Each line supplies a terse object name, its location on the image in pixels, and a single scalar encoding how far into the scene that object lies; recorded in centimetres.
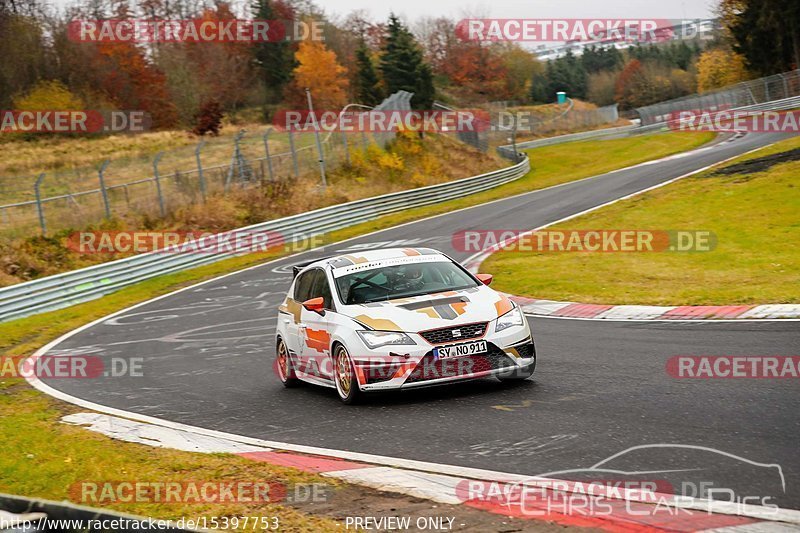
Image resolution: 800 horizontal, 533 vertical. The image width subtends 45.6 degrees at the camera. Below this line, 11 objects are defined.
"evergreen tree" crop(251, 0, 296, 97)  9281
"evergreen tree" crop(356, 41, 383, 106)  8019
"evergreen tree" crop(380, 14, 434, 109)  7288
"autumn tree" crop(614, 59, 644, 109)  12962
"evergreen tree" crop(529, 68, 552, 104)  13588
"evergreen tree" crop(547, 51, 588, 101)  13800
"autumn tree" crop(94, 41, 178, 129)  7000
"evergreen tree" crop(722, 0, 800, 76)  7338
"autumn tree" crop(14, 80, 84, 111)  6469
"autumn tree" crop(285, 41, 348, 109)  8994
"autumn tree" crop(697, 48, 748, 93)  8681
